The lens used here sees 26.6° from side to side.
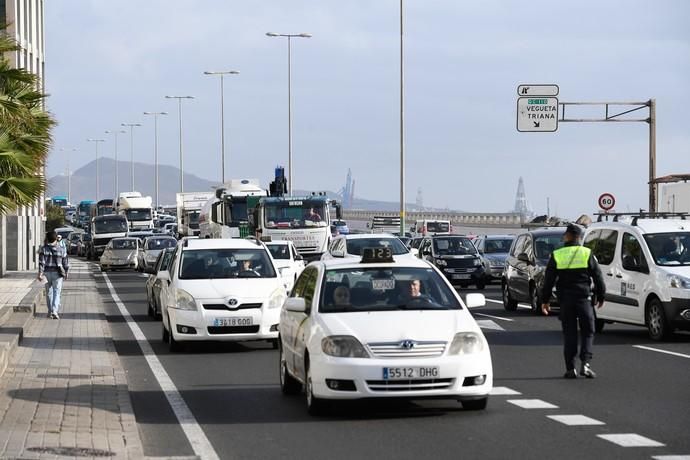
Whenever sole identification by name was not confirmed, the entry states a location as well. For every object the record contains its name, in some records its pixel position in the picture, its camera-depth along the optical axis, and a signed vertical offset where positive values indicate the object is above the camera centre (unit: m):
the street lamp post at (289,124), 72.81 +3.51
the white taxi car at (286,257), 33.24 -1.60
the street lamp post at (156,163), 119.19 +2.35
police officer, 16.08 -1.08
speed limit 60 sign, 51.06 -0.27
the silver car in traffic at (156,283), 26.98 -1.75
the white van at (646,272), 21.17 -1.19
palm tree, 22.38 +0.92
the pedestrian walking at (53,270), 28.64 -1.54
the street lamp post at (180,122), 95.31 +4.82
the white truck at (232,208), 49.72 -0.54
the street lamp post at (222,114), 81.38 +4.73
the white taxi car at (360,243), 35.38 -1.24
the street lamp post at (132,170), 119.19 +1.90
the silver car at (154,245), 56.31 -2.08
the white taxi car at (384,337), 12.23 -1.24
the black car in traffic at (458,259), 41.53 -1.90
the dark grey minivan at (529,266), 29.20 -1.50
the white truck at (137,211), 92.38 -1.20
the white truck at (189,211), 75.25 -1.00
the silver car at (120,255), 63.22 -2.73
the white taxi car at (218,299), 20.17 -1.50
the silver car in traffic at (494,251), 44.69 -1.85
